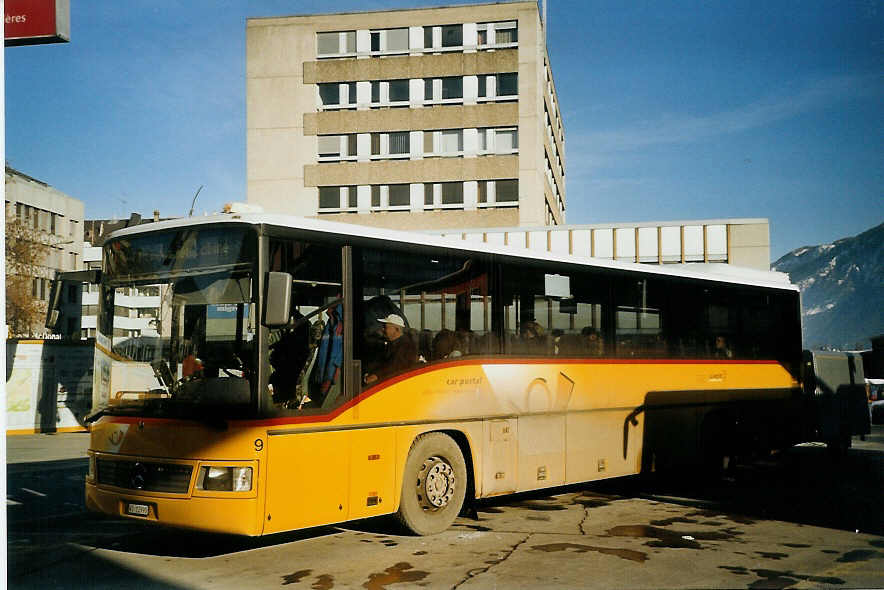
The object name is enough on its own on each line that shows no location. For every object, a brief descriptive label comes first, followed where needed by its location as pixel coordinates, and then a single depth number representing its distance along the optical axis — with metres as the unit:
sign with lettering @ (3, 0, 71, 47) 10.47
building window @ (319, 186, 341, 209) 64.44
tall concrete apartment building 62.31
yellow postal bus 8.25
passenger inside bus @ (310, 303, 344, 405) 8.82
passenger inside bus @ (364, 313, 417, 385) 9.55
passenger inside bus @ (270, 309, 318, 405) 8.41
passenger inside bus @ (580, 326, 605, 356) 12.34
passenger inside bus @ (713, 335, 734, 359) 14.84
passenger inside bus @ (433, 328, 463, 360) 10.17
